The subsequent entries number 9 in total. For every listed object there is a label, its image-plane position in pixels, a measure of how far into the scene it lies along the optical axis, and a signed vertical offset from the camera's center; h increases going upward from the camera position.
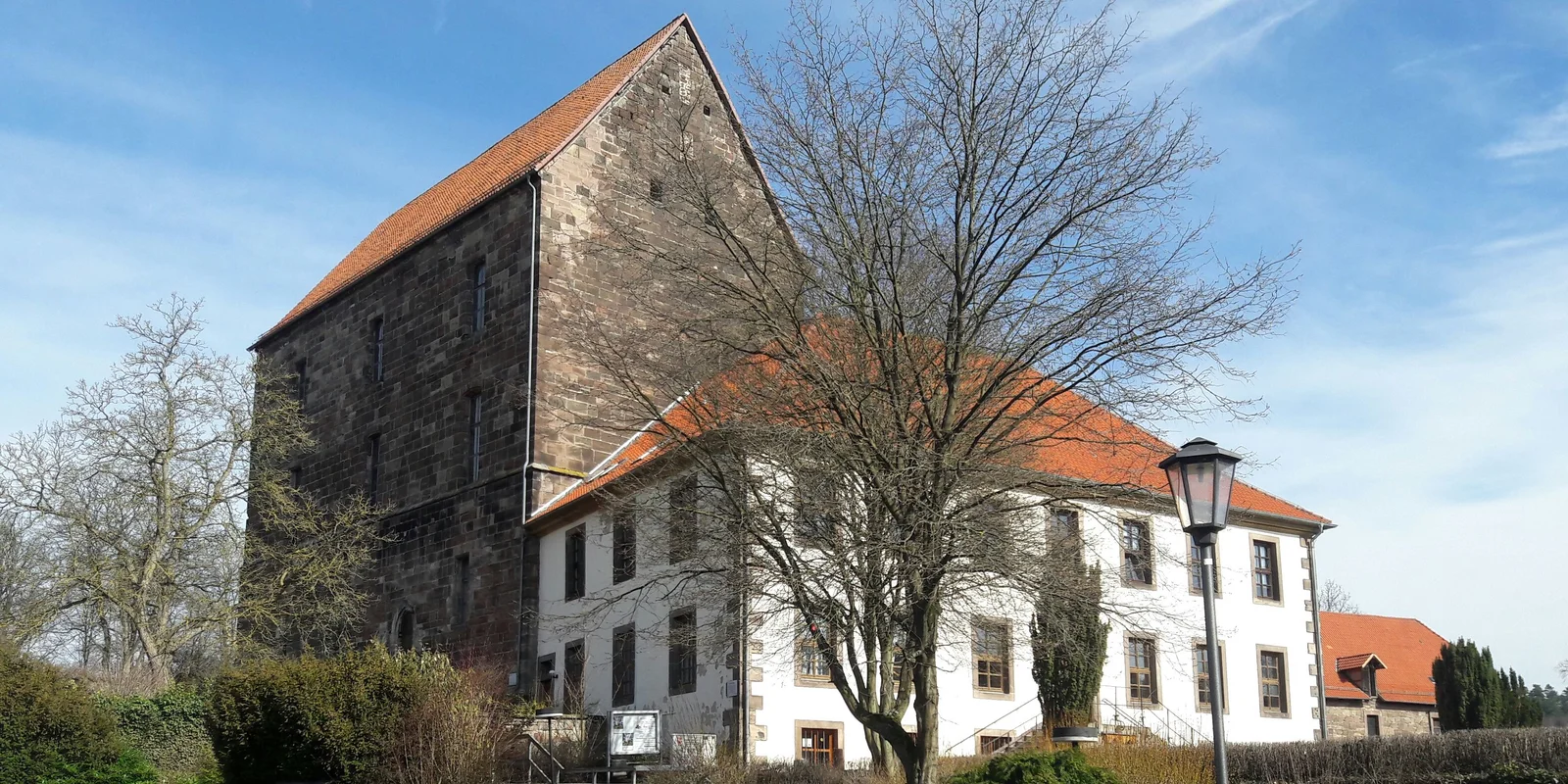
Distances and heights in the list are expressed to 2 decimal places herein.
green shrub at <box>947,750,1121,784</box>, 13.38 -0.86
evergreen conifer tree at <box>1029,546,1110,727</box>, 14.88 +0.44
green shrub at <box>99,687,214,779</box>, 25.47 -0.77
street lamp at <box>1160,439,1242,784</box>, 10.28 +1.33
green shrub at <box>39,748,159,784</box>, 19.73 -1.23
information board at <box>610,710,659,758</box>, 19.61 -0.70
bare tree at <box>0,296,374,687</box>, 28.38 +3.29
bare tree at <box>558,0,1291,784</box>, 14.45 +3.32
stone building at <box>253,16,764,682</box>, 28.59 +6.79
